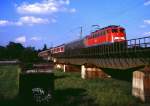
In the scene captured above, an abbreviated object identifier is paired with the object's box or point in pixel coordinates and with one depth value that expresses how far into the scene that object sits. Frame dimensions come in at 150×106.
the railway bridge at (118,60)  13.78
